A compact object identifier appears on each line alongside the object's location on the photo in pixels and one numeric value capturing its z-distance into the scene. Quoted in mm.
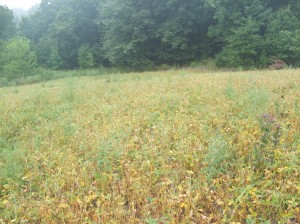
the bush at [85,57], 33719
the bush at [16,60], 28641
